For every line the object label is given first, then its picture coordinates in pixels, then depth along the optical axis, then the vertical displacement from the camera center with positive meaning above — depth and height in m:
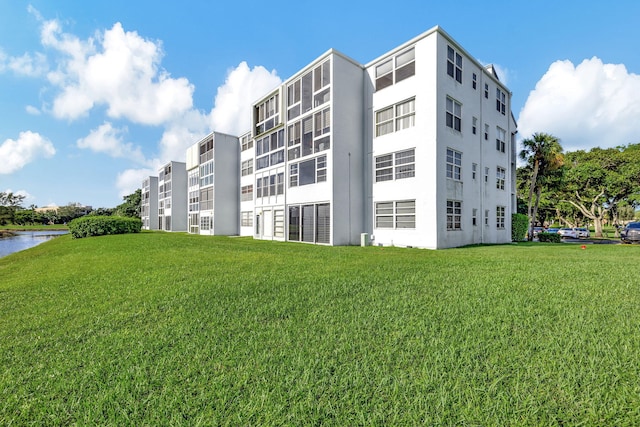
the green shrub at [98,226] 28.52 -0.20
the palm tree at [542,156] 26.27 +6.14
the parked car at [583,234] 35.16 -1.29
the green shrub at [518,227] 24.16 -0.30
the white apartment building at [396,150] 16.02 +4.59
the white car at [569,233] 35.83 -1.18
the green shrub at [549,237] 26.33 -1.26
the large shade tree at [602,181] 32.94 +5.02
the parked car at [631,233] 20.96 -0.72
